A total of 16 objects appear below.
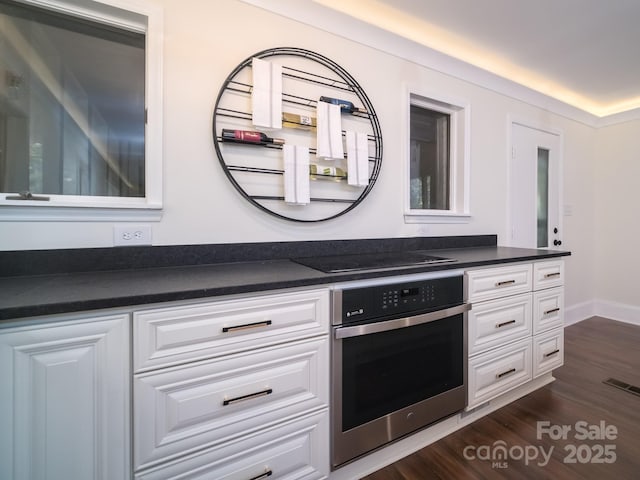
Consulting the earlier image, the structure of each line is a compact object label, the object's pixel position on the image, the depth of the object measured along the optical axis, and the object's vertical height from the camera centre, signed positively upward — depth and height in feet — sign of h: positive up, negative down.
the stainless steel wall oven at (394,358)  3.99 -1.80
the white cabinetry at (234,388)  2.99 -1.70
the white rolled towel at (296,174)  5.14 +1.12
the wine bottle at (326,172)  5.48 +1.24
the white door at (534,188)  8.79 +1.61
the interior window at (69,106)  3.89 +1.84
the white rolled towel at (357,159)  5.77 +1.57
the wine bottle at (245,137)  4.73 +1.65
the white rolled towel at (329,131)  5.43 +1.99
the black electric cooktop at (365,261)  4.36 -0.39
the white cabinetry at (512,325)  5.29 -1.73
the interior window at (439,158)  7.24 +2.08
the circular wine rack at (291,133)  4.86 +1.89
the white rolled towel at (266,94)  4.88 +2.40
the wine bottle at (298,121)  5.21 +2.10
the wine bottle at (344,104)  5.59 +2.60
